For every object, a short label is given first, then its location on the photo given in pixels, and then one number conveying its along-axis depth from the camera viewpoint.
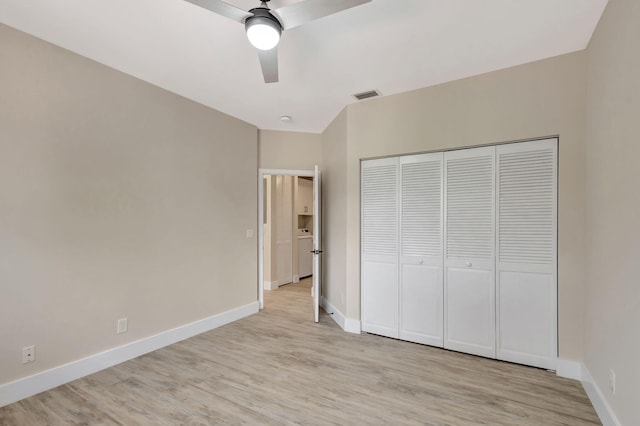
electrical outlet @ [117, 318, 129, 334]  2.89
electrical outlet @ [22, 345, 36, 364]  2.30
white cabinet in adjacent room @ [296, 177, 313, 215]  7.11
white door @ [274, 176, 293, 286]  6.09
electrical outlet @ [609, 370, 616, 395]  1.85
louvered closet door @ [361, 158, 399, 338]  3.44
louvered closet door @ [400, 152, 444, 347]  3.19
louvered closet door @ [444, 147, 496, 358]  2.91
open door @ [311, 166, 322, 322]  3.95
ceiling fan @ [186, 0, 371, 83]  1.54
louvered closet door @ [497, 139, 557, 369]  2.65
